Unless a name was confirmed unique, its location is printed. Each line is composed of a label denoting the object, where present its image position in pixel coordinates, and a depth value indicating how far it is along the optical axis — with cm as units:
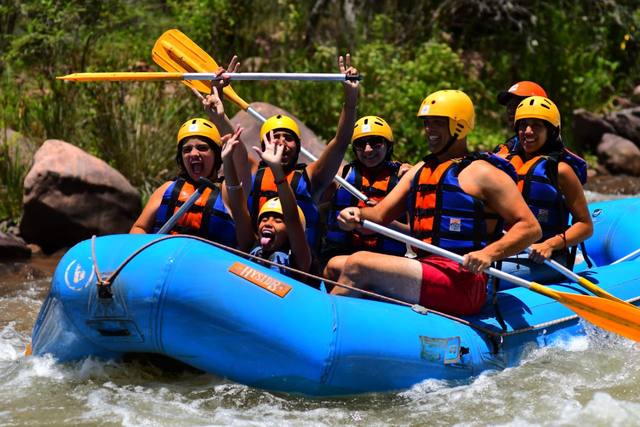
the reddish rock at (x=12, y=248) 1678
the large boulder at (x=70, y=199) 1717
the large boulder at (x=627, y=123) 2705
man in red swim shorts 930
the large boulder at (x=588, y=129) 2687
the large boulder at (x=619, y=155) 2609
